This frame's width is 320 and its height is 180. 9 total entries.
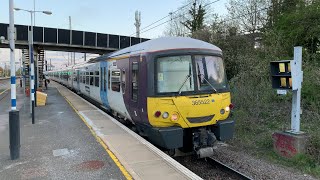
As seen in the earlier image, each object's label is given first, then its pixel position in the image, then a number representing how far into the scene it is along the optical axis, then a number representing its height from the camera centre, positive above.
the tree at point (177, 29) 30.16 +7.16
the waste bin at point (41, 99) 13.01 -0.97
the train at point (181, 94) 5.30 -0.31
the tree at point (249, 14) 17.71 +5.17
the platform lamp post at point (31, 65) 9.50 +0.69
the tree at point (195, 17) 26.99 +7.51
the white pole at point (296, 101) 6.07 -0.54
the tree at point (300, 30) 12.62 +2.87
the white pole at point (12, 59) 5.06 +0.50
